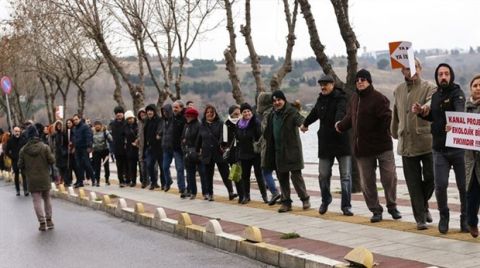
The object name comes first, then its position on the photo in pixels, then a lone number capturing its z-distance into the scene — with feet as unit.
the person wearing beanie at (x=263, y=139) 42.98
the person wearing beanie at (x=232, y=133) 48.78
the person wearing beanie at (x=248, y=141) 46.32
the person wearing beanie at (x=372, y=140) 33.96
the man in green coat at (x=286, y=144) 40.57
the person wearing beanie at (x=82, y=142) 71.72
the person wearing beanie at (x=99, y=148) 74.33
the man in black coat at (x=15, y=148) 76.04
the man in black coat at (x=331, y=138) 37.32
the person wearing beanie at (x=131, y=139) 67.46
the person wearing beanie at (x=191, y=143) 51.49
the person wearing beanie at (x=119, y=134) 68.28
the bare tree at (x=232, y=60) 73.15
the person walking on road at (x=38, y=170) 45.44
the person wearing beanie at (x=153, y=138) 61.93
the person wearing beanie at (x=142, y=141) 63.82
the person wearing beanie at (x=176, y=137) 54.80
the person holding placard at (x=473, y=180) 27.63
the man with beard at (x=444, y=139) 28.48
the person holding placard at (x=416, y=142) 31.14
